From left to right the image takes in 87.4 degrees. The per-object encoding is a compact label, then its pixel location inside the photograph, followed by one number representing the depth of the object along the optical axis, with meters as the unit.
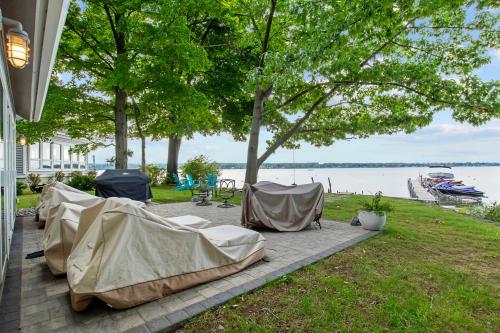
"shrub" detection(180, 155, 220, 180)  16.39
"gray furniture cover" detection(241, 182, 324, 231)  6.18
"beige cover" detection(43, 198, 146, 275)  3.50
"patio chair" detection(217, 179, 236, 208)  12.40
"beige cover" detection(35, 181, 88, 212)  5.94
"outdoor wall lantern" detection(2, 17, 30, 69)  2.38
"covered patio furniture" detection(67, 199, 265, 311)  2.58
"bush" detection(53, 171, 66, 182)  14.98
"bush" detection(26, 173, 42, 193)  13.52
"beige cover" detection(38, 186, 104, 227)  5.09
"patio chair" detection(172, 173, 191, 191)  15.10
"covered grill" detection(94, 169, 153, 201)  8.36
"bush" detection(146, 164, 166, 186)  17.53
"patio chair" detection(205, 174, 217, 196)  12.94
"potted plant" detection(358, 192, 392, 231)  6.15
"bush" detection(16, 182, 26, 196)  12.70
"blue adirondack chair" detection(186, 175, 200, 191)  13.71
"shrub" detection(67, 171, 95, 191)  13.38
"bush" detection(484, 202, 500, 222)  10.35
